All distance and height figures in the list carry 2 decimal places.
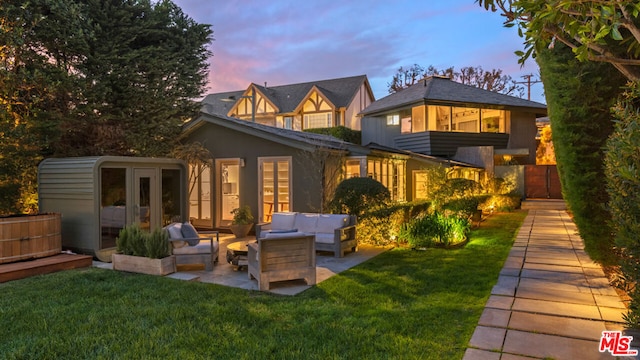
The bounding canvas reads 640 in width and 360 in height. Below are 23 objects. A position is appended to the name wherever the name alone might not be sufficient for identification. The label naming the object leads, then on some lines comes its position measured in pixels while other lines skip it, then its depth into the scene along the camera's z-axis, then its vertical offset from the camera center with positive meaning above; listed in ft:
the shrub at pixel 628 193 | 10.48 -0.52
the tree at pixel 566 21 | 8.88 +4.38
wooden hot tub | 21.70 -3.56
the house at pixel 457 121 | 63.77 +11.01
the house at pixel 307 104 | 85.76 +19.28
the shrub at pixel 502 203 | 52.10 -3.64
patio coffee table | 21.92 -4.81
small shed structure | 25.32 -1.17
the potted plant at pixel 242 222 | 36.06 -4.36
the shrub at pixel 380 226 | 29.89 -3.97
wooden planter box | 20.79 -5.02
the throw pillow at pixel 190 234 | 23.05 -3.63
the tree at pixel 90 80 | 27.99 +9.69
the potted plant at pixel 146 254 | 20.94 -4.51
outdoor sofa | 26.27 -3.76
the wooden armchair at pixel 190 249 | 22.34 -4.37
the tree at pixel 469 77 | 109.91 +31.76
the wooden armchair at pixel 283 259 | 18.51 -4.26
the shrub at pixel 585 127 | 18.69 +2.76
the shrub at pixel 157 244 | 21.38 -3.88
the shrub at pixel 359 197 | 30.40 -1.54
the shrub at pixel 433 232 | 28.02 -4.26
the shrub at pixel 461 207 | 34.78 -2.88
